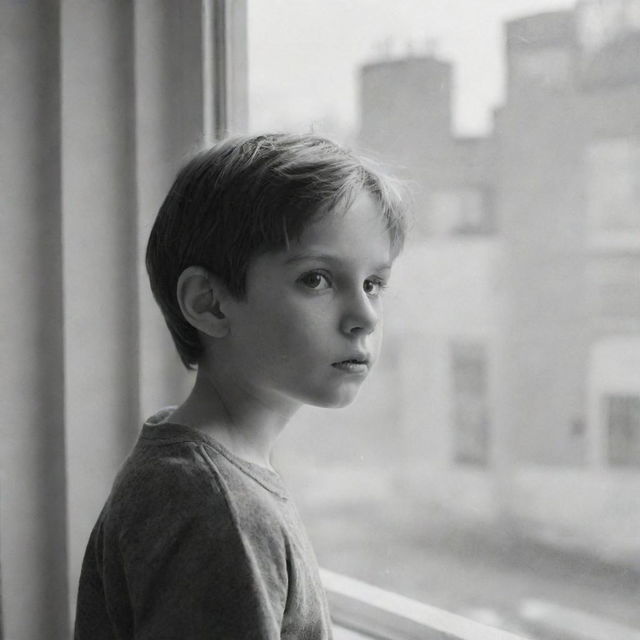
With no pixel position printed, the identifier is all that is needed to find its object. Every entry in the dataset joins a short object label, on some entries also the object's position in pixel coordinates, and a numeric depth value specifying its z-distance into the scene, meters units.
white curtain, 1.12
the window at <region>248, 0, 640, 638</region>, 0.89
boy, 0.66
